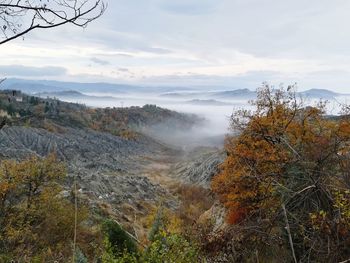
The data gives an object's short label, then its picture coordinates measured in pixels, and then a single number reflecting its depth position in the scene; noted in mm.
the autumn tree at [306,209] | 7359
